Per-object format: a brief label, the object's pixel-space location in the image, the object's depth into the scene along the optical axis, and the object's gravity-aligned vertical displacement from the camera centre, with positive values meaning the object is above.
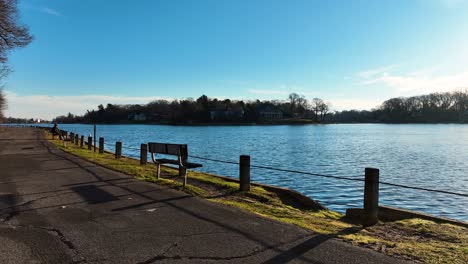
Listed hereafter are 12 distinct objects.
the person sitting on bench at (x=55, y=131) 41.56 -1.53
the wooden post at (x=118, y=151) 20.44 -1.74
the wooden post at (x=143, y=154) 16.83 -1.58
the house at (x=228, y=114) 187.88 +2.53
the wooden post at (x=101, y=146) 24.43 -1.78
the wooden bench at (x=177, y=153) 12.10 -1.14
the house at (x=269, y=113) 193.00 +3.29
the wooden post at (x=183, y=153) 12.47 -1.11
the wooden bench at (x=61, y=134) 39.12 -1.82
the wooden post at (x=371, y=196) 7.42 -1.46
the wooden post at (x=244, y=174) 10.41 -1.47
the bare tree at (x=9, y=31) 19.72 +4.57
